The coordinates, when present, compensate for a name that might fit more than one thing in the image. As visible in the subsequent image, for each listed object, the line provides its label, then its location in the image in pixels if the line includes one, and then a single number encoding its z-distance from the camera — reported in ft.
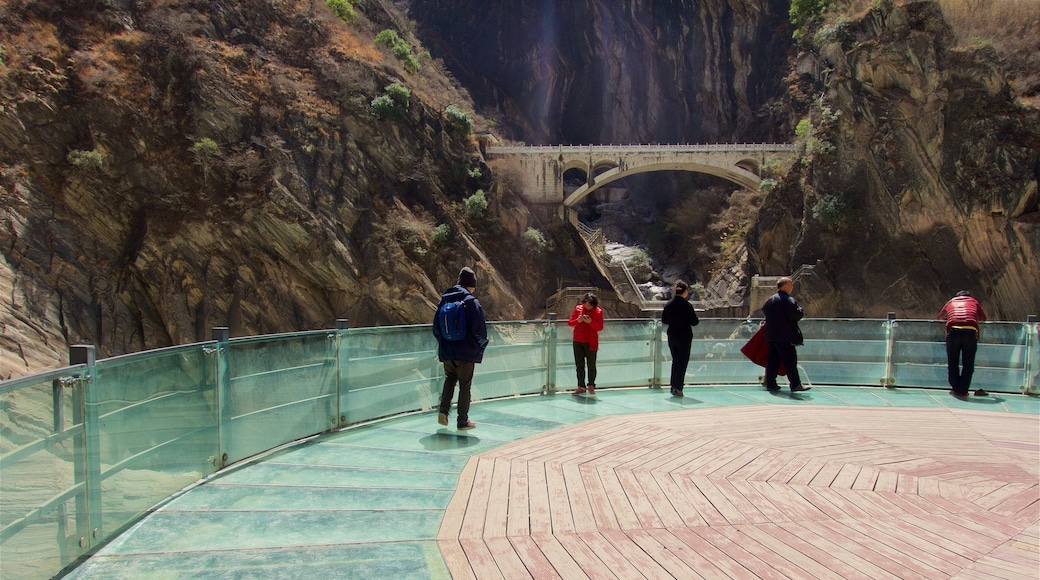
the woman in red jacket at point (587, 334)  25.85
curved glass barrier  10.28
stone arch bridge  144.36
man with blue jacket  19.26
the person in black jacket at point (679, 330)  25.55
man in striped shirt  26.55
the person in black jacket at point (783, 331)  26.18
